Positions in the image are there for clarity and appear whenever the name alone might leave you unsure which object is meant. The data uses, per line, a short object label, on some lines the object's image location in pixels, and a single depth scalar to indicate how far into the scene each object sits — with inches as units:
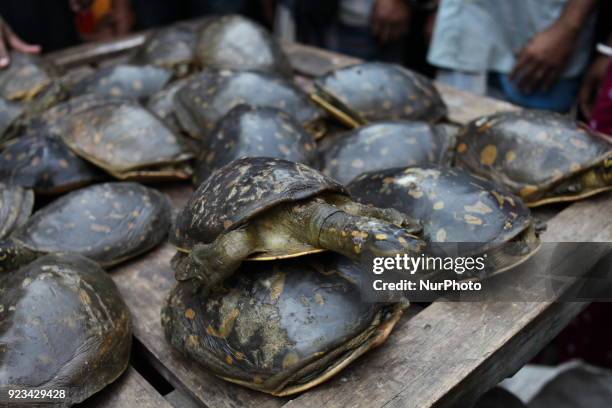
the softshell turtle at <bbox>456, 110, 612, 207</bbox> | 57.7
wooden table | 41.6
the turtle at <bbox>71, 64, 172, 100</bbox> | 80.9
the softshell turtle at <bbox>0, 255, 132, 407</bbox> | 41.2
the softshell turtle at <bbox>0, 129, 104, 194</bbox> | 63.8
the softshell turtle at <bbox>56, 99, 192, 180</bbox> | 65.1
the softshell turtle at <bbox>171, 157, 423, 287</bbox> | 39.6
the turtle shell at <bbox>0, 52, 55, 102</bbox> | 83.4
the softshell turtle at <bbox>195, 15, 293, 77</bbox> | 84.9
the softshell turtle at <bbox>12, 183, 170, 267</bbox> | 55.5
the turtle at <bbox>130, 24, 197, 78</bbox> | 90.2
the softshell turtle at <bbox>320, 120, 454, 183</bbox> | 62.0
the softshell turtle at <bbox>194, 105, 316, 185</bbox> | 61.1
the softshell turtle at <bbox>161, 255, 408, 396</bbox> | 40.9
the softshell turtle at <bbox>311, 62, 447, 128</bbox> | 72.4
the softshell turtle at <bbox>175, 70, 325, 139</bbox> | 72.0
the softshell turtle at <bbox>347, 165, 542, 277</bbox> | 47.9
